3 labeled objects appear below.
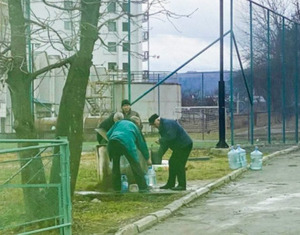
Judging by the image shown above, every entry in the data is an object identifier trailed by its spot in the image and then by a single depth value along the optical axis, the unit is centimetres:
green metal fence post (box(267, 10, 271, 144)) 2995
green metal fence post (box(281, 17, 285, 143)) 3116
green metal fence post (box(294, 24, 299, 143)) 3176
